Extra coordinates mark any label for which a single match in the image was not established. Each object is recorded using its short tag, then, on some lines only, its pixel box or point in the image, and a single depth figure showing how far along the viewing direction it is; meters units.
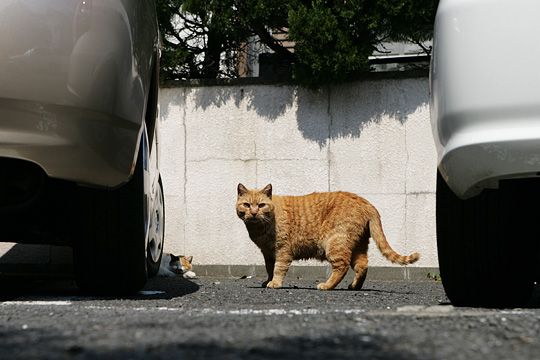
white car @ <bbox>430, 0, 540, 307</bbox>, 2.96
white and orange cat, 8.24
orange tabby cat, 6.89
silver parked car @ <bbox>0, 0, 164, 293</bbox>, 3.41
